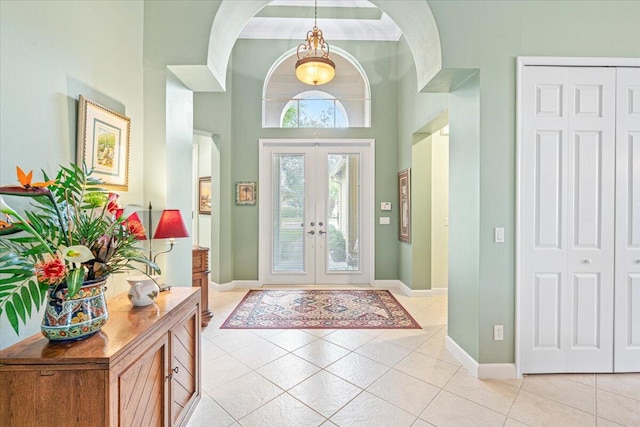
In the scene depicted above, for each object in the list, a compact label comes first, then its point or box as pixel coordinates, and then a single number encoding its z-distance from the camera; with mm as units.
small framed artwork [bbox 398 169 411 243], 4793
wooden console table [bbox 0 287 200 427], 1158
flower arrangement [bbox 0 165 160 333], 1148
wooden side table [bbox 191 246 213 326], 3489
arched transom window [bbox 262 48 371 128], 5309
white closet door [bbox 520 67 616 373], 2467
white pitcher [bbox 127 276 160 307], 1731
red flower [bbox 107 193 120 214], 1501
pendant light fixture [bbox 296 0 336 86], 4156
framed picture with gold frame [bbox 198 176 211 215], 5570
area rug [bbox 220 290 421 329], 3590
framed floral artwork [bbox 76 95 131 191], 1783
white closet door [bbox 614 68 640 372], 2469
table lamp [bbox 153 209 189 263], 2150
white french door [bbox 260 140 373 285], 5297
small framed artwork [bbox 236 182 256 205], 5223
